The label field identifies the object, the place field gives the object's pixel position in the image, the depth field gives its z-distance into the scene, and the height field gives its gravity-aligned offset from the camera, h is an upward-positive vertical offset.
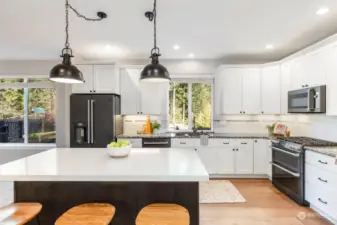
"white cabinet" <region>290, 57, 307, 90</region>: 3.94 +0.66
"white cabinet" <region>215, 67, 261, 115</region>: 4.98 +0.44
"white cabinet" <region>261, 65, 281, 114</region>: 4.82 +0.46
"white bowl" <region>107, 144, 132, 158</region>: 2.51 -0.44
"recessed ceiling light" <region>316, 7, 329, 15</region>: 2.85 +1.27
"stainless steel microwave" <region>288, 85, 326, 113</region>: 3.31 +0.17
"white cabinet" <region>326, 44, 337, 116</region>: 3.12 +0.39
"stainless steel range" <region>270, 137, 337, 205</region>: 3.34 -0.85
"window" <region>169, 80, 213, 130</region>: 5.48 +0.15
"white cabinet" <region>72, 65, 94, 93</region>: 4.95 +0.66
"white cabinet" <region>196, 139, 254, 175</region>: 4.72 -0.93
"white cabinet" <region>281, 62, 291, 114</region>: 4.45 +0.52
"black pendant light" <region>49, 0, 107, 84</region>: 2.45 +0.42
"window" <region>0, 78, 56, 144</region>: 5.79 +0.02
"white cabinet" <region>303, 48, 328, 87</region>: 3.36 +0.69
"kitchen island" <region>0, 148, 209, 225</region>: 2.06 -0.73
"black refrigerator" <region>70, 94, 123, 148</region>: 4.64 -0.15
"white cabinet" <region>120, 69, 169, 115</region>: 5.16 +0.37
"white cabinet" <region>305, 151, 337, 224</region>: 2.78 -0.98
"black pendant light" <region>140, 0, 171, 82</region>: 2.54 +0.44
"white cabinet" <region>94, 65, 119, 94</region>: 4.93 +0.70
